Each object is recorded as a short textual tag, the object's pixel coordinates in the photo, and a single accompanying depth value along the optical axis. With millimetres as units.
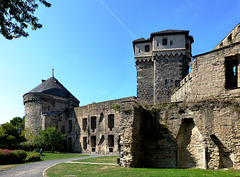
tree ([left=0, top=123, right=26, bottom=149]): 27656
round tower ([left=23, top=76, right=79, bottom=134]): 39000
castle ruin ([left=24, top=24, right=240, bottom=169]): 13609
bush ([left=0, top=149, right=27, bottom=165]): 20291
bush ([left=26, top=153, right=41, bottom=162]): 22128
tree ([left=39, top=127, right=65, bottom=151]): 34312
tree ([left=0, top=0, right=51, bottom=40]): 8164
